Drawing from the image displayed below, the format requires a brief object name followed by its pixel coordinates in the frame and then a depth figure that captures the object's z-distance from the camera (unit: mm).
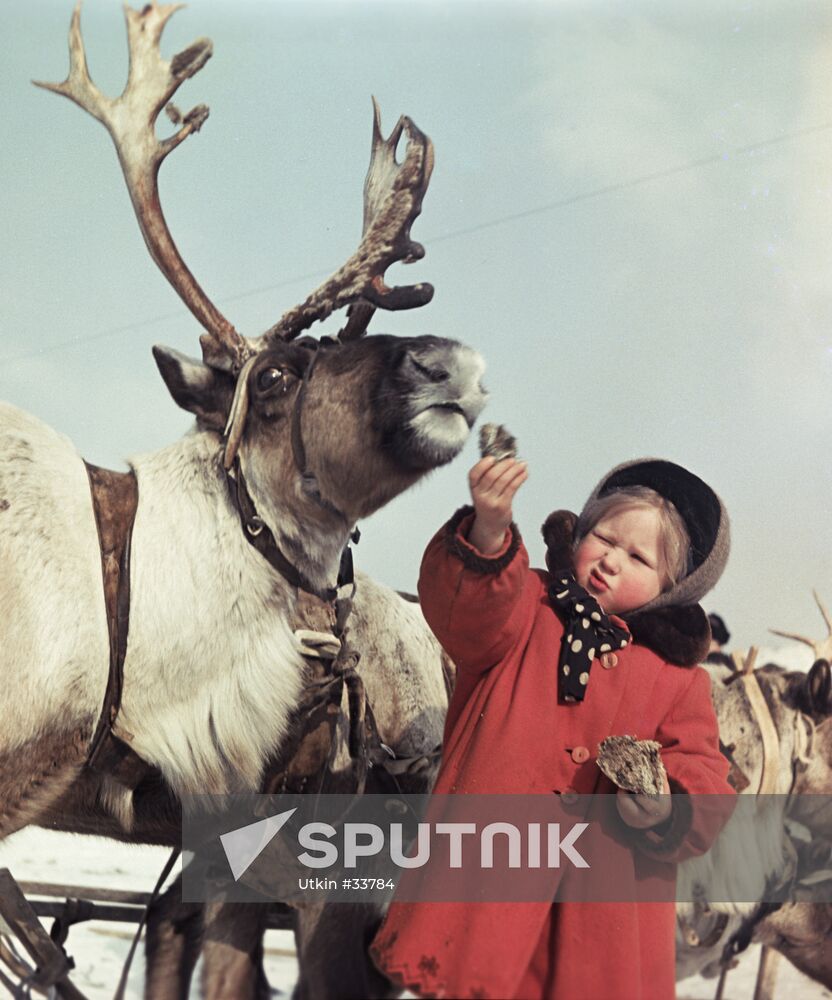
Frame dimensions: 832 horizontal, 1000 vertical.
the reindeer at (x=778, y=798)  1671
